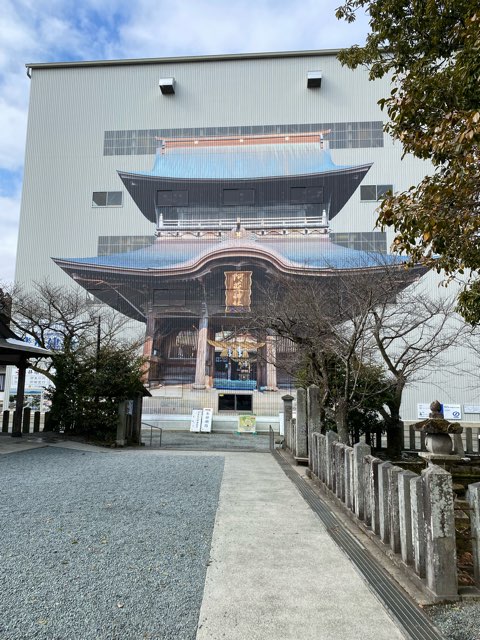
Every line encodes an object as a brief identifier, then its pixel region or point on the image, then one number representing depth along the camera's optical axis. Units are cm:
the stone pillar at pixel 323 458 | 735
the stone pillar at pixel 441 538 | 327
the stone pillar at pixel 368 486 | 494
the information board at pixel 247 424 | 2333
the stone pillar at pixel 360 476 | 520
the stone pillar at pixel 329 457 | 682
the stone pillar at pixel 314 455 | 815
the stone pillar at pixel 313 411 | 929
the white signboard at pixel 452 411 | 2566
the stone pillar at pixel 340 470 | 616
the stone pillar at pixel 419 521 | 354
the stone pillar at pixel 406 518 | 378
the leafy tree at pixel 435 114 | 426
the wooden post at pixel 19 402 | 1408
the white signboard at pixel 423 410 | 2475
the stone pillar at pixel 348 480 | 571
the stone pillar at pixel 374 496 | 469
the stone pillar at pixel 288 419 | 1309
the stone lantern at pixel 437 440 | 763
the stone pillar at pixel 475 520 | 323
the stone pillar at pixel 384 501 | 434
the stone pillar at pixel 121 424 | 1371
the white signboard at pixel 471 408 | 2686
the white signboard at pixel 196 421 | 2440
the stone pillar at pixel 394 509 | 410
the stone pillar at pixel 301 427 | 1066
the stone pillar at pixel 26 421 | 1520
